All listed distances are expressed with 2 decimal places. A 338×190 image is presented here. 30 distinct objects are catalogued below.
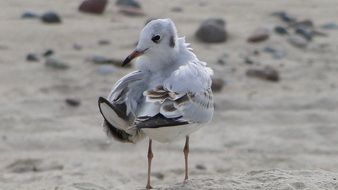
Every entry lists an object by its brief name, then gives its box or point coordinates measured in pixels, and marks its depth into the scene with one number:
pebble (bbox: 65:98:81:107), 16.02
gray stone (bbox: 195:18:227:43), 19.27
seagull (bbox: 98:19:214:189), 9.18
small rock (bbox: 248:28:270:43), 19.69
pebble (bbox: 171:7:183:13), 21.73
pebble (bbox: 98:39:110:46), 18.89
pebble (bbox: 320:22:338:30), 21.17
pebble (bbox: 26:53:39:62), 17.67
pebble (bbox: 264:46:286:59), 19.00
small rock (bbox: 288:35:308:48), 19.75
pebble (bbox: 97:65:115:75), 17.31
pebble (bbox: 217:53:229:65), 18.15
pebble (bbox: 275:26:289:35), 20.22
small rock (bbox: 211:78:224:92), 16.94
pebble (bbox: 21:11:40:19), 19.97
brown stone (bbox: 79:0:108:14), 20.87
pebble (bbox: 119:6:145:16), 21.20
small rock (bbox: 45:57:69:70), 17.44
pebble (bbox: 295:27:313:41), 20.23
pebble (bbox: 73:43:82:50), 18.48
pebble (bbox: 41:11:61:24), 19.73
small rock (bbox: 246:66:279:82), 17.78
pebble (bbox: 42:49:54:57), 17.90
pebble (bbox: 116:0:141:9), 21.64
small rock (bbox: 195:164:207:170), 13.97
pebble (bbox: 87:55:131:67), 17.78
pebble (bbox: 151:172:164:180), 13.52
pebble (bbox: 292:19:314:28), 20.94
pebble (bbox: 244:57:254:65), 18.34
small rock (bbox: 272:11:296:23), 21.37
